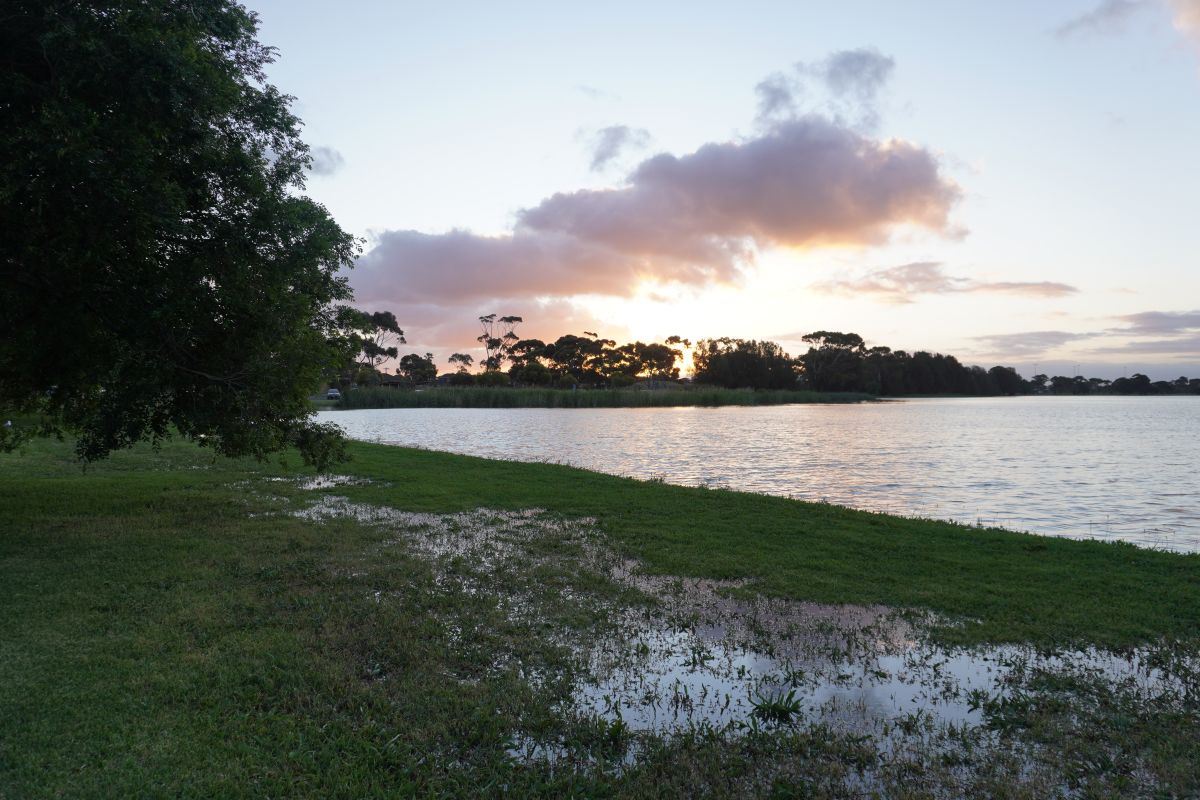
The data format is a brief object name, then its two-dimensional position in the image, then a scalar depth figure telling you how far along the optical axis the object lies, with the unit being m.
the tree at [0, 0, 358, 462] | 7.43
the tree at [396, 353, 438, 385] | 140.75
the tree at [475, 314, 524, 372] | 134.88
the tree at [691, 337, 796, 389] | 121.62
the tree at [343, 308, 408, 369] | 107.12
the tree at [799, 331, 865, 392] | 128.98
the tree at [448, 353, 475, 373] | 143.68
